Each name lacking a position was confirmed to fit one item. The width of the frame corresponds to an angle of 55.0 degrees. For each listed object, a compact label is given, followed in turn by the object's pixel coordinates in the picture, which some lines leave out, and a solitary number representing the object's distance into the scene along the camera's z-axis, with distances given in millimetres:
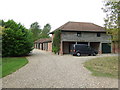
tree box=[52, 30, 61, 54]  20844
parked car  18750
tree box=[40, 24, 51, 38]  69250
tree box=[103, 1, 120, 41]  8891
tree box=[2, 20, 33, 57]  16594
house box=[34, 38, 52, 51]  29095
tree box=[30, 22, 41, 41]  66844
